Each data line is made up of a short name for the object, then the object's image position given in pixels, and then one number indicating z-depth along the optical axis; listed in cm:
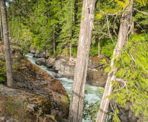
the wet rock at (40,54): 1887
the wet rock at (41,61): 1682
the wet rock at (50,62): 1604
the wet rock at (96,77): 1123
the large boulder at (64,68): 1335
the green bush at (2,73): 514
